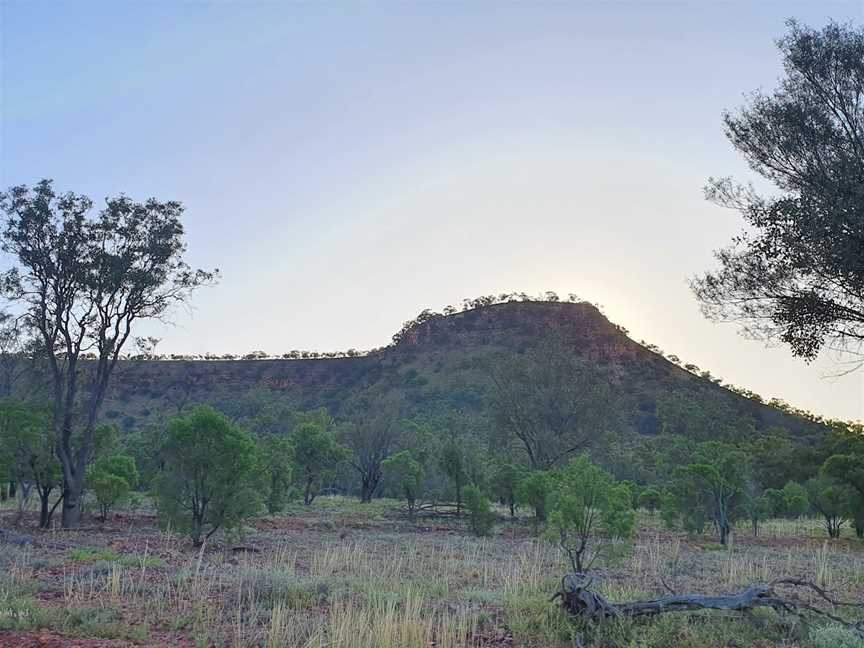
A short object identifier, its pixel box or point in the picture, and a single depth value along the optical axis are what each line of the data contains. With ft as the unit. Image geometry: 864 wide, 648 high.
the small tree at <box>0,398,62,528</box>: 66.95
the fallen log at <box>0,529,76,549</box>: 49.19
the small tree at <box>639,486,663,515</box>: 116.46
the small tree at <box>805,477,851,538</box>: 81.30
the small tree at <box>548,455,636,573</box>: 42.83
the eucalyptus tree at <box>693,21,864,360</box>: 36.73
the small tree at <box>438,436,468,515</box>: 104.42
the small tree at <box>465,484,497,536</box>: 77.77
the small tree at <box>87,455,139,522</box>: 75.72
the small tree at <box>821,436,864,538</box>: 79.00
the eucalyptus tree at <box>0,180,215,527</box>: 68.23
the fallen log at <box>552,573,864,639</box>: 26.18
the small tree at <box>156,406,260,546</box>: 56.34
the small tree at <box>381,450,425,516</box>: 102.58
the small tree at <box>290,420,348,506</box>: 118.21
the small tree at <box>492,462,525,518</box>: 103.96
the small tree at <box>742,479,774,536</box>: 81.10
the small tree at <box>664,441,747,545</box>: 76.07
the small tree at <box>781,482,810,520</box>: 106.83
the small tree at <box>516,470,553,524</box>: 86.33
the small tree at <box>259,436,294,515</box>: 85.87
